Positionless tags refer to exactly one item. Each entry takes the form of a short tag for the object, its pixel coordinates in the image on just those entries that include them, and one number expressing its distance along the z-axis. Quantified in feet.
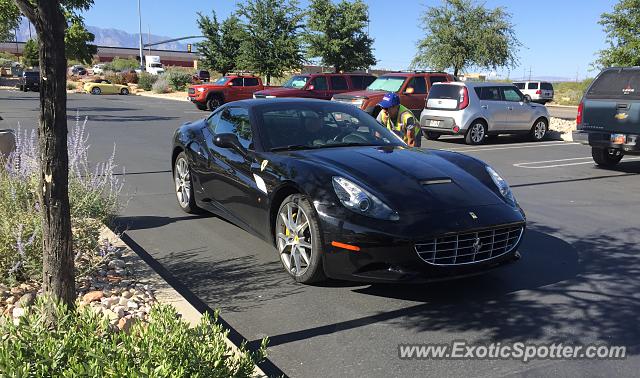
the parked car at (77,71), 237.74
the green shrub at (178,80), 166.09
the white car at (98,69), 241.35
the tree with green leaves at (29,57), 195.72
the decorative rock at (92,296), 12.16
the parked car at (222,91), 89.48
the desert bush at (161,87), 160.77
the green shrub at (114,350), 7.26
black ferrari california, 12.91
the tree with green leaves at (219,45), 138.10
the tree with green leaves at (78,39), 68.54
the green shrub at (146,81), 174.19
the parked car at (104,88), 150.41
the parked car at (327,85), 70.49
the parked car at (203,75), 176.94
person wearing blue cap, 22.27
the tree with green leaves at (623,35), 56.95
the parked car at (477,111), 49.01
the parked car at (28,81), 147.13
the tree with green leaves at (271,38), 119.75
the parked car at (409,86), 58.59
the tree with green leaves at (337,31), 115.85
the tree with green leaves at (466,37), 88.17
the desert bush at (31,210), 12.77
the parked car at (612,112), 32.60
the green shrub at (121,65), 271.67
